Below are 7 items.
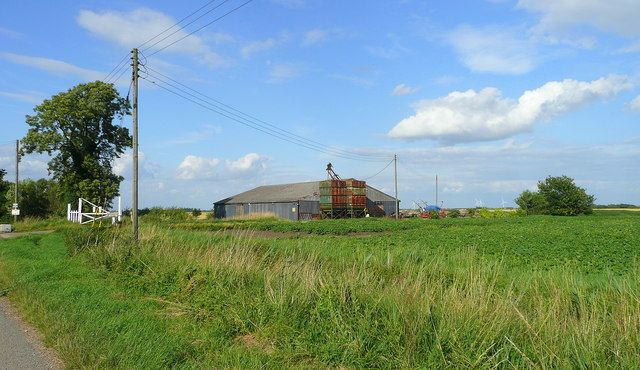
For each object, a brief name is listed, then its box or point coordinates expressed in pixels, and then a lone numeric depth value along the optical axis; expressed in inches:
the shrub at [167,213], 2178.2
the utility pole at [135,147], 895.7
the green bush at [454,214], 3233.3
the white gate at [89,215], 1531.6
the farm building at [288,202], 2795.3
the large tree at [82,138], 1983.3
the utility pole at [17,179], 2024.5
